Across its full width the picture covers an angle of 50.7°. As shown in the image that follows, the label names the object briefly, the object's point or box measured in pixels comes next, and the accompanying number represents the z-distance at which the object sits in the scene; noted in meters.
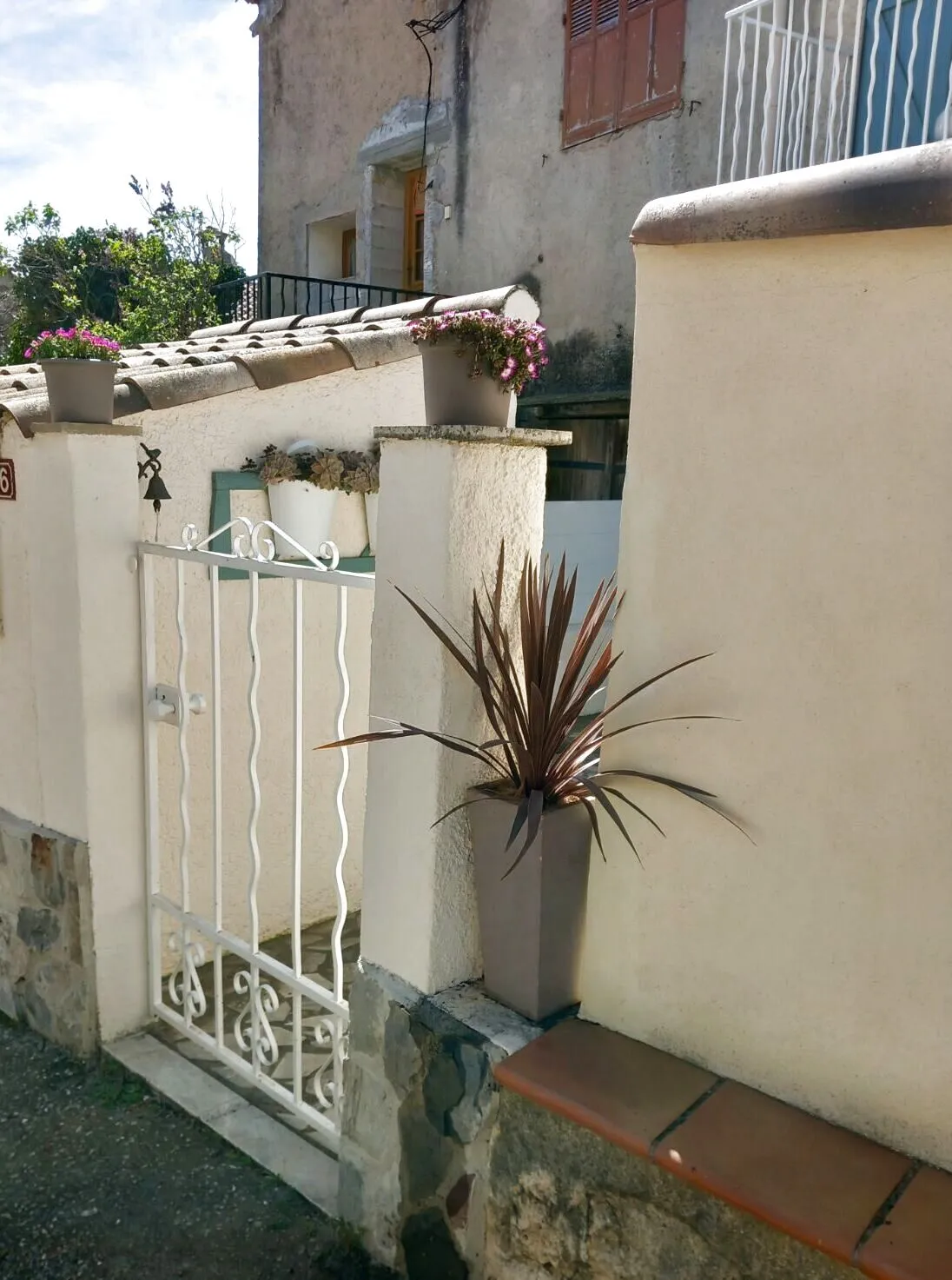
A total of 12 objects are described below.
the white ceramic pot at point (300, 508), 4.04
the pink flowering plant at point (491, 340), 2.20
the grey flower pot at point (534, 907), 2.15
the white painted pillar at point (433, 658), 2.23
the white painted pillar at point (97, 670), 3.24
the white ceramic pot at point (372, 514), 4.43
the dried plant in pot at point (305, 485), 4.03
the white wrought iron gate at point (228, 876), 2.78
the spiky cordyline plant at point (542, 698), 2.15
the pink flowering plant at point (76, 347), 3.31
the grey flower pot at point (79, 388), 3.14
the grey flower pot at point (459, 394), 2.23
